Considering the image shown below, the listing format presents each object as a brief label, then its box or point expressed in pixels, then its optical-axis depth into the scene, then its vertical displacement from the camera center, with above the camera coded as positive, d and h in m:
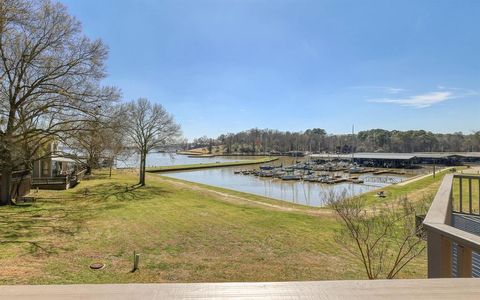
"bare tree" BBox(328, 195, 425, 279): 8.30 -3.34
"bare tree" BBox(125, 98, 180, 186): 29.31 +1.97
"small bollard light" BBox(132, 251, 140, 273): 8.38 -3.18
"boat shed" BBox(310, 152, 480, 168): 75.20 -2.68
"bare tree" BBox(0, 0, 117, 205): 14.84 +3.38
